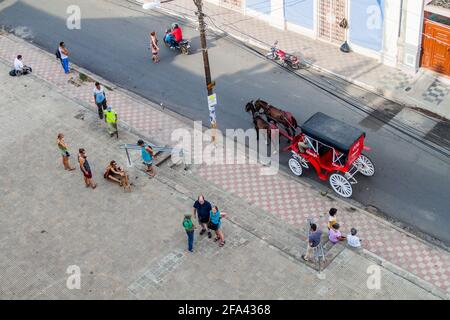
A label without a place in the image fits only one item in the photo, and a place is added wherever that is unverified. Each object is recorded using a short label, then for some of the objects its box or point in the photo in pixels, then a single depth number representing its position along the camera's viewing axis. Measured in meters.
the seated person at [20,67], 25.06
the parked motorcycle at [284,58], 25.11
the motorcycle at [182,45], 26.16
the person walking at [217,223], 16.75
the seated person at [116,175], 19.30
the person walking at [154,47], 25.16
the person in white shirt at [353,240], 16.91
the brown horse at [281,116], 20.78
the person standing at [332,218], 16.98
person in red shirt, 26.12
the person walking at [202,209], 16.81
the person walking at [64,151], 19.70
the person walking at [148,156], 19.41
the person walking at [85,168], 18.89
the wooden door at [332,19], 25.02
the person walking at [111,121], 20.95
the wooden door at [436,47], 22.55
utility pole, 18.19
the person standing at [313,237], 16.04
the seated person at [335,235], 17.06
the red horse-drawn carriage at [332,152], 18.45
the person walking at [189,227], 16.47
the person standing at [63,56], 24.58
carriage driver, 19.42
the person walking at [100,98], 21.98
